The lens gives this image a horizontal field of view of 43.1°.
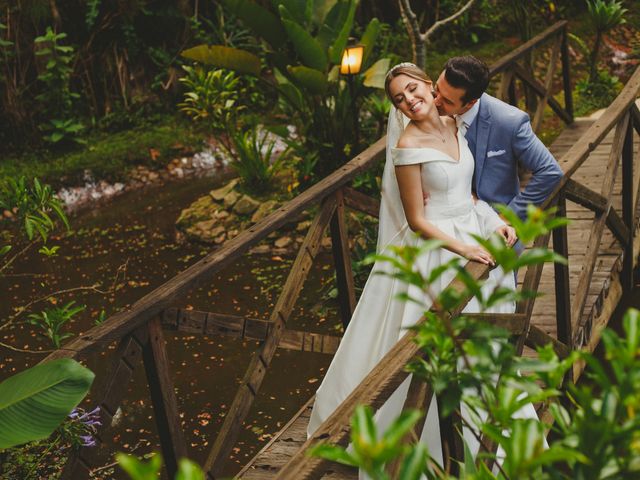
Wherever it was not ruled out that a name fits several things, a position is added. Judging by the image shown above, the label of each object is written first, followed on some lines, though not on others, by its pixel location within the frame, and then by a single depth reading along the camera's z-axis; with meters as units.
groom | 3.16
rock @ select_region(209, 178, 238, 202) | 8.60
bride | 2.99
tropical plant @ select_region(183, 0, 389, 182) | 7.51
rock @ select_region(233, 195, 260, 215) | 8.32
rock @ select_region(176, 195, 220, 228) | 8.34
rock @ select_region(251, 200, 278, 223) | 8.20
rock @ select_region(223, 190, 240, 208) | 8.42
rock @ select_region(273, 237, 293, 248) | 7.69
